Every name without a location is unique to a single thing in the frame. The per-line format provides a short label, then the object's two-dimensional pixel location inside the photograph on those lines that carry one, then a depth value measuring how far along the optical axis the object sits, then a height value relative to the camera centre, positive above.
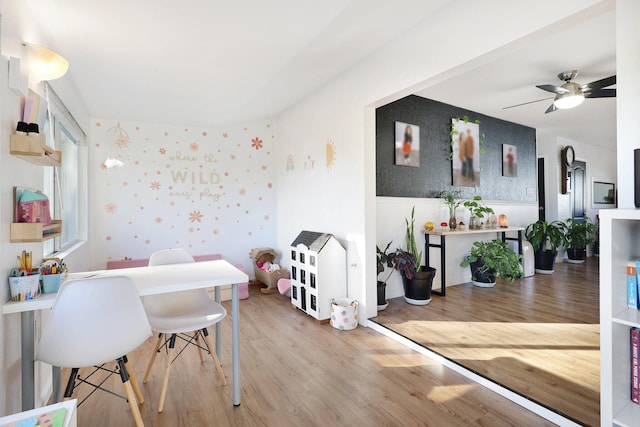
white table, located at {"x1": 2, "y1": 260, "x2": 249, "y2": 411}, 1.40 -0.36
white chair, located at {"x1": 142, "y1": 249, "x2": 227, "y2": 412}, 1.79 -0.59
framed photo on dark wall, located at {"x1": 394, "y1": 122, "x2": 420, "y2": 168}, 3.72 +0.80
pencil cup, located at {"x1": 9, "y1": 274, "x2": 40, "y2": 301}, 1.40 -0.31
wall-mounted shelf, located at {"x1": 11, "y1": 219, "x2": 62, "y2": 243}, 1.41 -0.07
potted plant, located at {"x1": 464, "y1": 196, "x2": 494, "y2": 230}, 4.19 +0.02
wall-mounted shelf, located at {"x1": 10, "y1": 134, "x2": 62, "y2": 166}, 1.37 +0.30
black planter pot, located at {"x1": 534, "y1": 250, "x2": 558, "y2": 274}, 4.91 -0.74
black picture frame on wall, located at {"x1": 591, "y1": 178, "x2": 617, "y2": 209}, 6.91 +0.40
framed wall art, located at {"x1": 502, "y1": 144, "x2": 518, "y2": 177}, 4.86 +0.79
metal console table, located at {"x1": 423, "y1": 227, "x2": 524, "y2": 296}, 3.65 -0.38
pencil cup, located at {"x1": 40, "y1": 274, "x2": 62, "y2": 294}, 1.53 -0.32
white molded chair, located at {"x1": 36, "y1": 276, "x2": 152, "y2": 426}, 1.32 -0.45
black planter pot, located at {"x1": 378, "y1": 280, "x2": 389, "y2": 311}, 3.25 -0.83
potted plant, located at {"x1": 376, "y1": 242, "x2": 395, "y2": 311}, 3.25 -0.56
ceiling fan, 2.92 +1.10
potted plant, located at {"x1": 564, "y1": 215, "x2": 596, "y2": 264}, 5.53 -0.46
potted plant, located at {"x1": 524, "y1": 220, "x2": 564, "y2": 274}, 4.89 -0.47
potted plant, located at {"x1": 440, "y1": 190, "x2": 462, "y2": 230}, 4.03 +0.13
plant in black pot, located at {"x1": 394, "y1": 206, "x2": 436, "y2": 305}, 3.29 -0.66
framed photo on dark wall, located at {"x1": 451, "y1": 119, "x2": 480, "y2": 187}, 4.24 +0.80
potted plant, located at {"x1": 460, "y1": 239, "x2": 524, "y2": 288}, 4.04 -0.64
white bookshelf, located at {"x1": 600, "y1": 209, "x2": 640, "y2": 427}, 1.26 -0.45
